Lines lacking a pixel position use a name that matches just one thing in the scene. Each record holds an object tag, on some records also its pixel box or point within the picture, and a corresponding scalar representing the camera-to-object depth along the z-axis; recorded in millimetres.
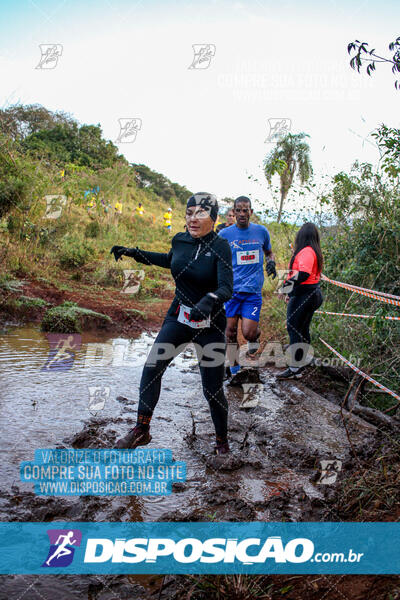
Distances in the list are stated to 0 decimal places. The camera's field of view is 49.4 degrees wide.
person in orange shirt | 5352
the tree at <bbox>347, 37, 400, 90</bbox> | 2674
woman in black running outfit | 3096
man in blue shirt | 5270
